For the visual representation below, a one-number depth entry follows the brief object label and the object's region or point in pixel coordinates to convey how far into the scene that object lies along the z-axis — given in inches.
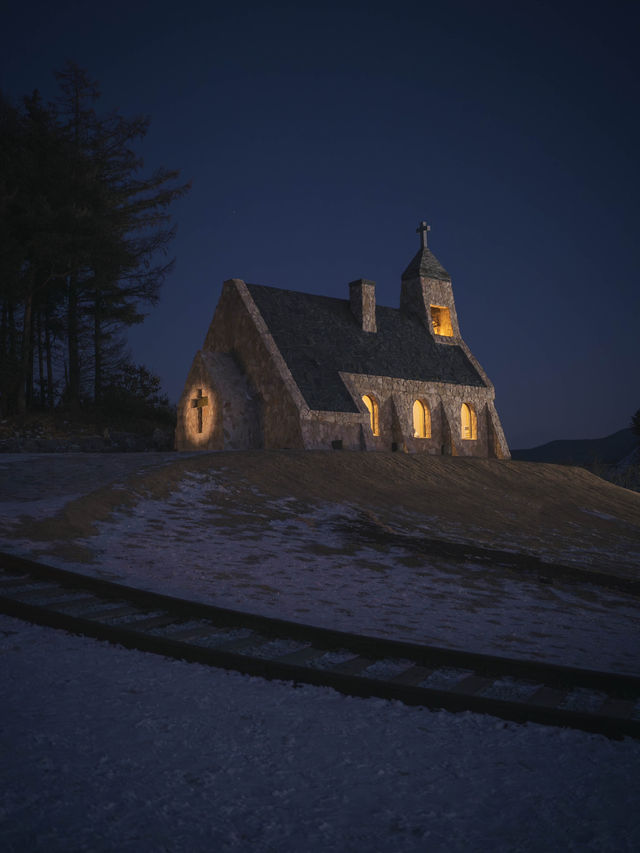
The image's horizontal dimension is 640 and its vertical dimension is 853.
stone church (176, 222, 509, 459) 1099.9
